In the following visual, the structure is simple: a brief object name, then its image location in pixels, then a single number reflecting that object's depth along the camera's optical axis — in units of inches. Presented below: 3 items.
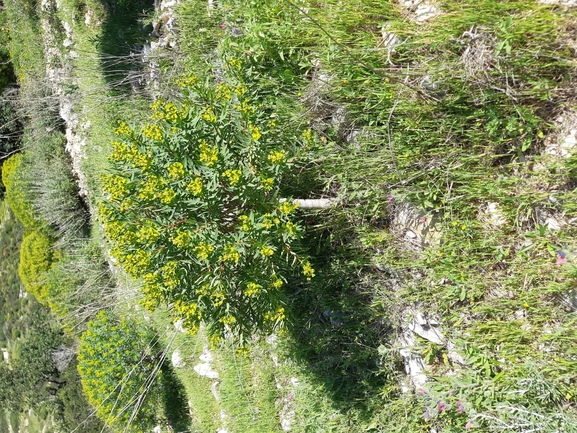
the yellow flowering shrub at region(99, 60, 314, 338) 102.1
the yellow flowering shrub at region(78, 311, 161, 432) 231.6
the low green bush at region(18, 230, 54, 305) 327.0
